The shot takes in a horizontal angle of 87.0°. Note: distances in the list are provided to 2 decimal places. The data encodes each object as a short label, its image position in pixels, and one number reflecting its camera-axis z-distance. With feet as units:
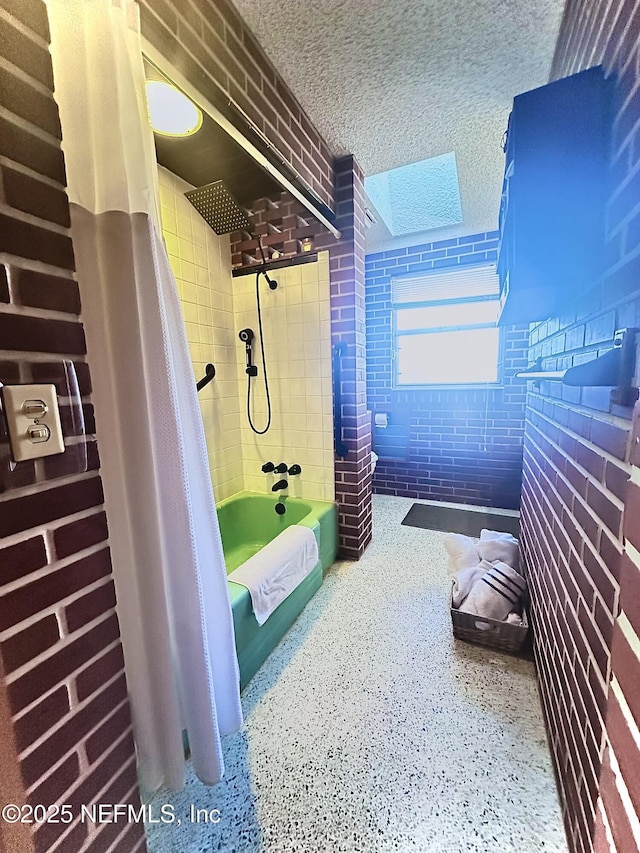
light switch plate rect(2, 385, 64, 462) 1.76
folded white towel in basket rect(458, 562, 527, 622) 5.04
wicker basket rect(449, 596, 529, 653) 4.85
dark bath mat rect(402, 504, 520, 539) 8.81
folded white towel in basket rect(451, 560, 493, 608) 5.43
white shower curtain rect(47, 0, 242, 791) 2.25
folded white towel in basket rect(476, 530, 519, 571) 6.08
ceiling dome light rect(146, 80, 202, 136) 4.16
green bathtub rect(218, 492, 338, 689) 4.51
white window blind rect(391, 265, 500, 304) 9.80
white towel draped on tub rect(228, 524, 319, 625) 4.68
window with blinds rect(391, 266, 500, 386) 9.96
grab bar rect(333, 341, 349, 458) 6.98
